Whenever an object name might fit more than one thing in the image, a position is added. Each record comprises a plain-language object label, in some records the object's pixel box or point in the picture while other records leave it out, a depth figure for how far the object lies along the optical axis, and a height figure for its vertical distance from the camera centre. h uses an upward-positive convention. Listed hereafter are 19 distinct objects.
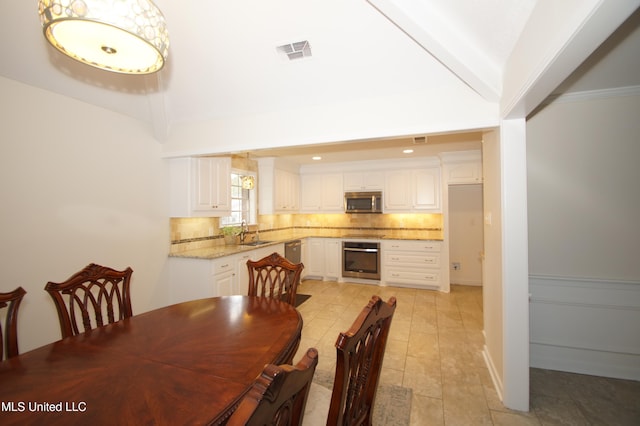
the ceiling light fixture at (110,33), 0.95 +0.78
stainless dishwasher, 4.70 -0.63
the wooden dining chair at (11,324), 1.28 -0.53
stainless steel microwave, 5.21 +0.29
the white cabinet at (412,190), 4.88 +0.49
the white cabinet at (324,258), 5.31 -0.87
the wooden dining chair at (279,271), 2.04 -0.46
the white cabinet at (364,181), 5.27 +0.73
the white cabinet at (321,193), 5.57 +0.51
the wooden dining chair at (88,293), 1.50 -0.47
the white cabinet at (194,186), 3.27 +0.40
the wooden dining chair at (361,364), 0.80 -0.53
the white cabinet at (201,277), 3.16 -0.75
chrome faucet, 4.33 -0.23
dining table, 0.84 -0.63
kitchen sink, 4.20 -0.44
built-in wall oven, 4.99 -0.85
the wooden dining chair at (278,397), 0.48 -0.36
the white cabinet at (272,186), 4.95 +0.61
